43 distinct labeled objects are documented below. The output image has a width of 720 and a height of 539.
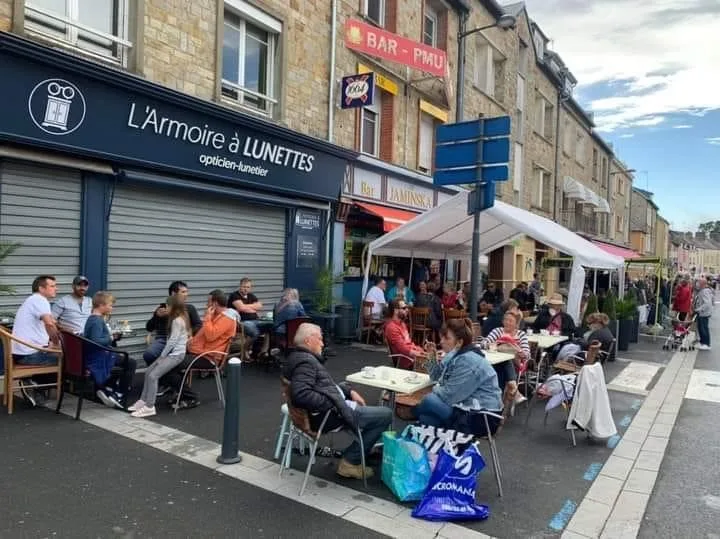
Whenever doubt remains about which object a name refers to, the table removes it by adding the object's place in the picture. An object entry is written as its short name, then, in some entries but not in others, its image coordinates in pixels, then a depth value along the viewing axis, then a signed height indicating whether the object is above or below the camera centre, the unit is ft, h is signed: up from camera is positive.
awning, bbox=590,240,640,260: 82.80 +4.54
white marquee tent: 31.53 +2.62
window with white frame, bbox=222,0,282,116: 31.58 +12.72
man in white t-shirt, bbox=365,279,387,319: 37.70 -2.07
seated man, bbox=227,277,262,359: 27.20 -2.16
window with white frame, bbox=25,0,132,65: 22.54 +10.24
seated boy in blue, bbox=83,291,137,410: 18.82 -3.41
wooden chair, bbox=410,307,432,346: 35.32 -3.22
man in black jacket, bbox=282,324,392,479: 12.97 -3.15
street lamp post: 21.24 +16.78
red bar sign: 38.34 +16.26
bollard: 14.19 -4.00
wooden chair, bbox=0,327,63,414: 17.69 -3.69
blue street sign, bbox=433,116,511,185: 20.62 +4.80
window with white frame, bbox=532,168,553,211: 79.97 +13.03
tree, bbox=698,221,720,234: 467.93 +48.20
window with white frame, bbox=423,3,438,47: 51.44 +23.55
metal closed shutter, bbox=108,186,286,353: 26.27 +0.96
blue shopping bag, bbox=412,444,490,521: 12.01 -4.89
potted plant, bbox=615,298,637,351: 40.50 -3.06
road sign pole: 21.09 +1.23
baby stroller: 42.06 -4.57
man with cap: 20.56 -1.84
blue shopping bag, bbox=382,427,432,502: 12.76 -4.65
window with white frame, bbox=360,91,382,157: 44.11 +11.72
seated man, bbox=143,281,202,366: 20.83 -2.60
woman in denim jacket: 13.62 -3.01
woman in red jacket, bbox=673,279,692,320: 51.39 -1.94
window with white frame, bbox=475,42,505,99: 61.52 +23.67
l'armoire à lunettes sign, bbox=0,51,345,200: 21.17 +6.29
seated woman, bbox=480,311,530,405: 20.44 -2.76
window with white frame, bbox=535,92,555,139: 79.82 +24.23
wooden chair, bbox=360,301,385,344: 37.24 -3.44
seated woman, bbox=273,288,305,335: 26.50 -2.09
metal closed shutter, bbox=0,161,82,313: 21.81 +1.48
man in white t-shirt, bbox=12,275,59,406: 18.65 -2.40
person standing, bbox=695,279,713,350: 41.74 -2.23
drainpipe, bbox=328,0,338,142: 37.73 +13.71
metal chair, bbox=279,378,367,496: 13.03 -3.90
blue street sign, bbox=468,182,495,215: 21.11 +3.03
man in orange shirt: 20.19 -2.77
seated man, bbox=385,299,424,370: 22.49 -2.96
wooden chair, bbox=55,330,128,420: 17.61 -3.33
